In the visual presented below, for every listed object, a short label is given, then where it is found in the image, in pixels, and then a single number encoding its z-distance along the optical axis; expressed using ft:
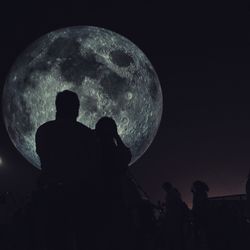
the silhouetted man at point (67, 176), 6.24
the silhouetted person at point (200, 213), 14.37
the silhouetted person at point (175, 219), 21.16
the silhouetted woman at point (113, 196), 6.63
